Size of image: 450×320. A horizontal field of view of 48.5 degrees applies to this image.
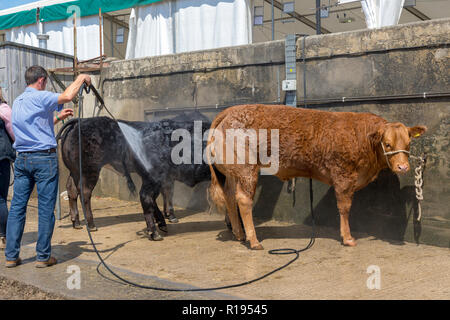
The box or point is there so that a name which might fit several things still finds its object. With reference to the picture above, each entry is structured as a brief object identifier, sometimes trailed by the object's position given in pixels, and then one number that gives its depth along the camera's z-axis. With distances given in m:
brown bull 5.55
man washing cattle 4.88
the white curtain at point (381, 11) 7.66
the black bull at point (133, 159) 6.46
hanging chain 5.46
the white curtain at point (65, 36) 12.60
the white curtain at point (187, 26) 9.60
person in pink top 5.71
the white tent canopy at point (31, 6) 13.24
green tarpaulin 11.47
